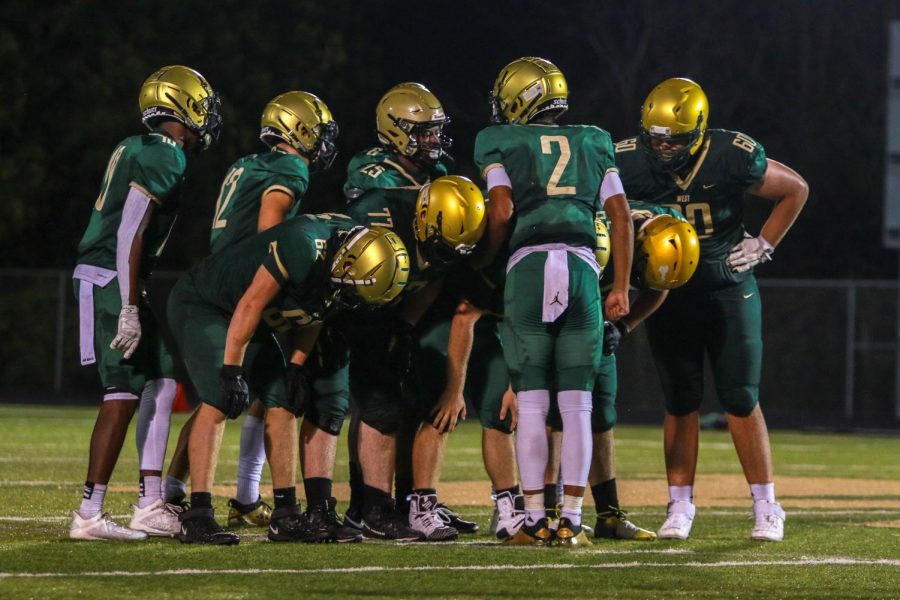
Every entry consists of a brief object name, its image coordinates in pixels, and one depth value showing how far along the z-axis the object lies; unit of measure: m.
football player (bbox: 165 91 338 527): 15.29
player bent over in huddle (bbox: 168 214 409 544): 13.84
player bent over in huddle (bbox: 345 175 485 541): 14.91
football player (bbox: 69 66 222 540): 14.34
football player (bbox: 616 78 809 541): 15.77
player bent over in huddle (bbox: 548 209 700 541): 14.91
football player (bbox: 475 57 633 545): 14.16
